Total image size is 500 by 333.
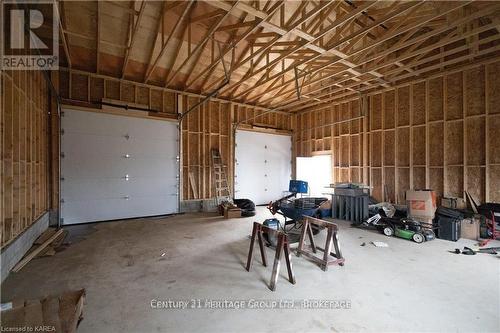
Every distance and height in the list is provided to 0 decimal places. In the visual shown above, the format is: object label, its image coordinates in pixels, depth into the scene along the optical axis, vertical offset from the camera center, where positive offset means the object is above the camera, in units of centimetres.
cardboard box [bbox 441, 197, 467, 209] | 629 -100
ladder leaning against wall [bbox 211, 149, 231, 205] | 914 -49
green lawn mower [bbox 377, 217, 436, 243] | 523 -149
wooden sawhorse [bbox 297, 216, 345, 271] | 377 -142
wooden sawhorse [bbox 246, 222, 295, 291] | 314 -133
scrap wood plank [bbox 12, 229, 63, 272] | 373 -157
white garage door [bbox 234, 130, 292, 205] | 1005 +4
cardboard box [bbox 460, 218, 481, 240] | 536 -145
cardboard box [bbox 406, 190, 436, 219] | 579 -95
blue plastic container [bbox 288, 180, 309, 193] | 905 -78
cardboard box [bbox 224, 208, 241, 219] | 772 -155
